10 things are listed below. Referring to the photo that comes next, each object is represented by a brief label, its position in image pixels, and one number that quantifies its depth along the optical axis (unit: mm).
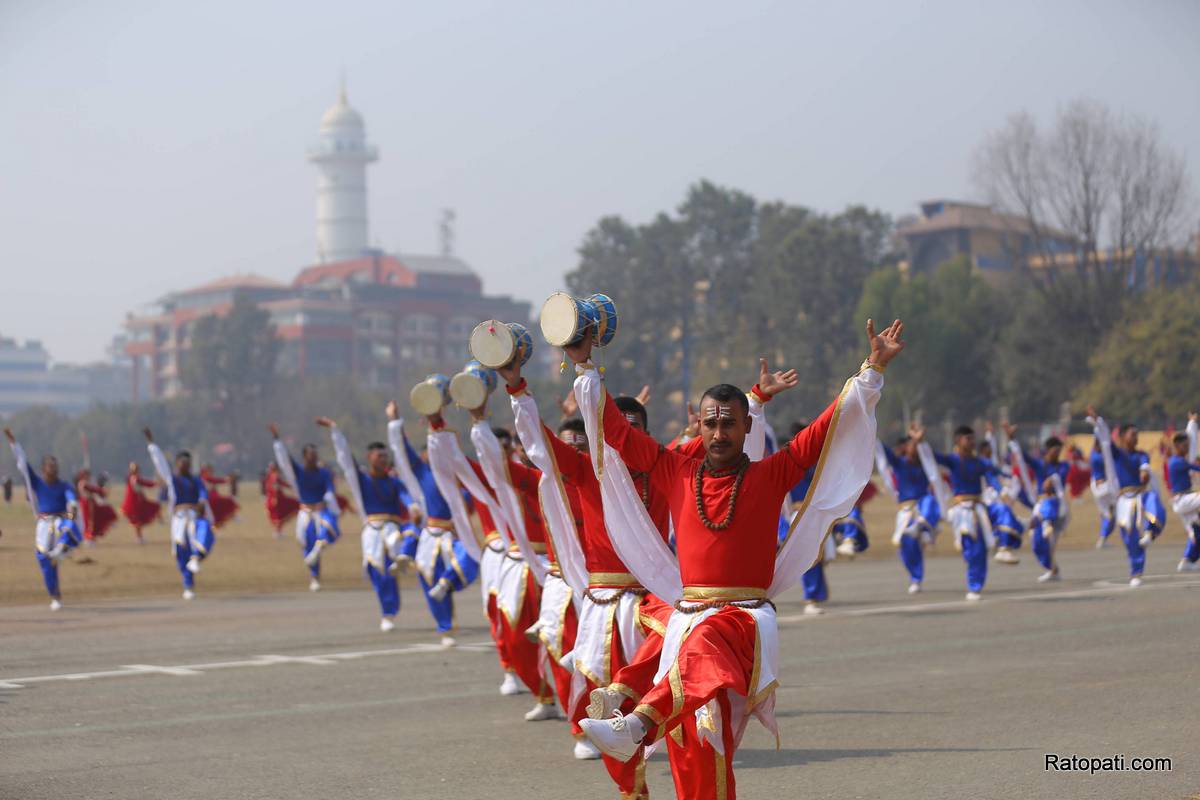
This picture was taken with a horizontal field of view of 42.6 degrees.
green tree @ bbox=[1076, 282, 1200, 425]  48500
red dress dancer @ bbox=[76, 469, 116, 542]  30453
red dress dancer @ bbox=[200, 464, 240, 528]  27156
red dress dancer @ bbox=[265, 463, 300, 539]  31953
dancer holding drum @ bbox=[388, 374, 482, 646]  14711
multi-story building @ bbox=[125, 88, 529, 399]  110000
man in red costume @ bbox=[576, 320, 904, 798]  6008
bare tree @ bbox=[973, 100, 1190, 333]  53812
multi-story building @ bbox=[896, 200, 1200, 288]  80062
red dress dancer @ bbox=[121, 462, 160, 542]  34875
